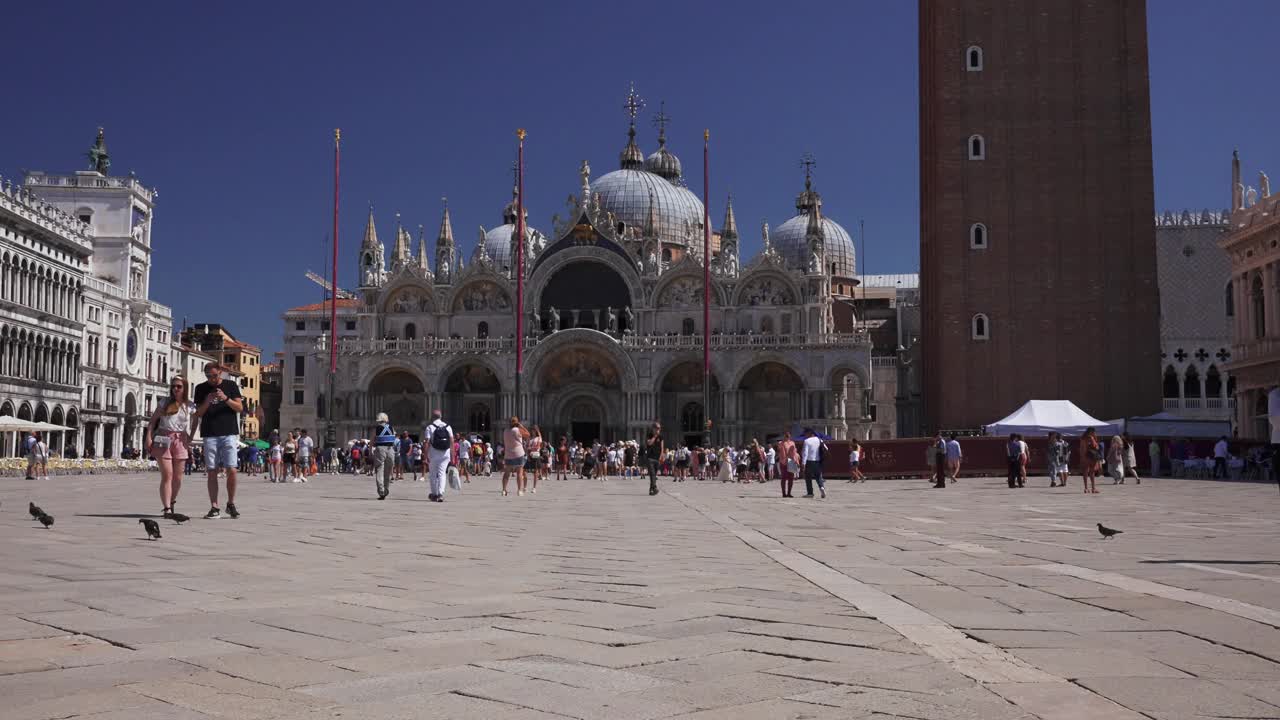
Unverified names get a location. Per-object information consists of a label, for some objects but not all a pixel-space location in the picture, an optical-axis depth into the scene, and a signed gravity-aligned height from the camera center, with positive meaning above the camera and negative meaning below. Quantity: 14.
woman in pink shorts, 11.50 +0.10
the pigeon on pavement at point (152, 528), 9.08 -0.61
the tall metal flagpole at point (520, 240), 45.44 +8.12
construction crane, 94.61 +12.56
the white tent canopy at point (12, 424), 38.47 +0.72
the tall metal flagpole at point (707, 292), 46.97 +6.38
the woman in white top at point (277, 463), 30.67 -0.40
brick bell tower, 40.12 +8.01
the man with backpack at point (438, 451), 18.16 -0.05
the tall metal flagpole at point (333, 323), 45.50 +4.89
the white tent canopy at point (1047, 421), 31.61 +0.75
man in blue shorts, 11.41 +0.26
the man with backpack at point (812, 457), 21.34 -0.15
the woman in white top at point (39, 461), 31.98 -0.38
